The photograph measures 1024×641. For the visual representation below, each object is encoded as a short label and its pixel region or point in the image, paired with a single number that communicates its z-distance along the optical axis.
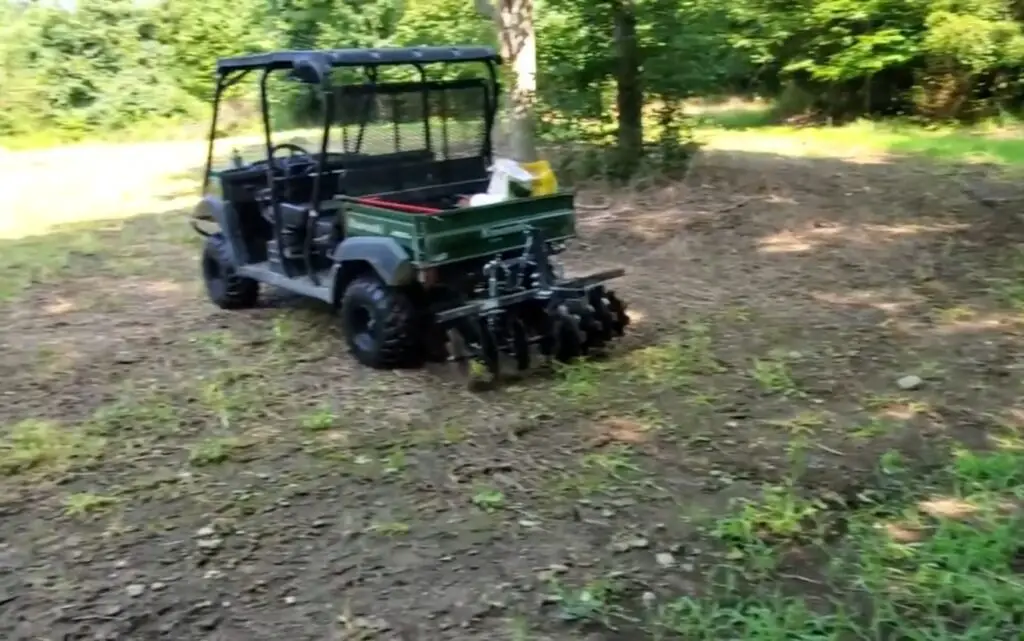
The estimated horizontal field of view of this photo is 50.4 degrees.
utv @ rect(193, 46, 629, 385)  5.32
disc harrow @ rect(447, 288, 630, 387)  5.28
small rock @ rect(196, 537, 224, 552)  3.78
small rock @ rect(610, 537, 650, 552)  3.69
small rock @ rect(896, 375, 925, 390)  5.07
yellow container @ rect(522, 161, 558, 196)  6.30
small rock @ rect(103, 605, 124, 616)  3.37
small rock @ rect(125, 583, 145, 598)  3.49
